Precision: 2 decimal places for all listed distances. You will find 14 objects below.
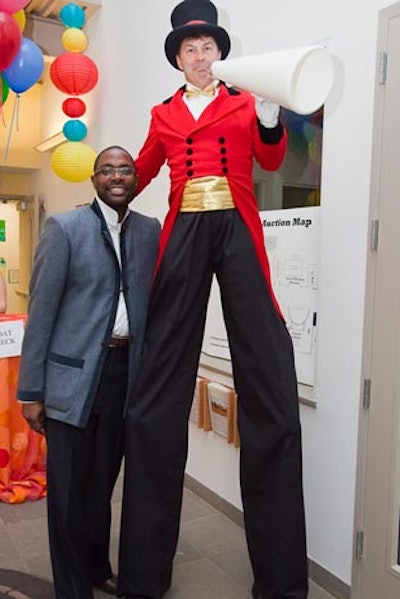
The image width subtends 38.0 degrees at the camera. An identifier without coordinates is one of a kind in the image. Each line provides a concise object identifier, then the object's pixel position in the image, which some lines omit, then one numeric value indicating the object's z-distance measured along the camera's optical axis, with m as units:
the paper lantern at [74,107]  3.80
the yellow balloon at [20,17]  2.83
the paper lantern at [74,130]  3.87
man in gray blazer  1.76
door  1.79
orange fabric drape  2.85
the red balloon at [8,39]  2.19
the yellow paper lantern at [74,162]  3.53
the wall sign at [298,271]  2.16
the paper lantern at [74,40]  3.56
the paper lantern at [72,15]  3.57
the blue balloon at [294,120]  2.20
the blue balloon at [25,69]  2.98
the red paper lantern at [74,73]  3.47
